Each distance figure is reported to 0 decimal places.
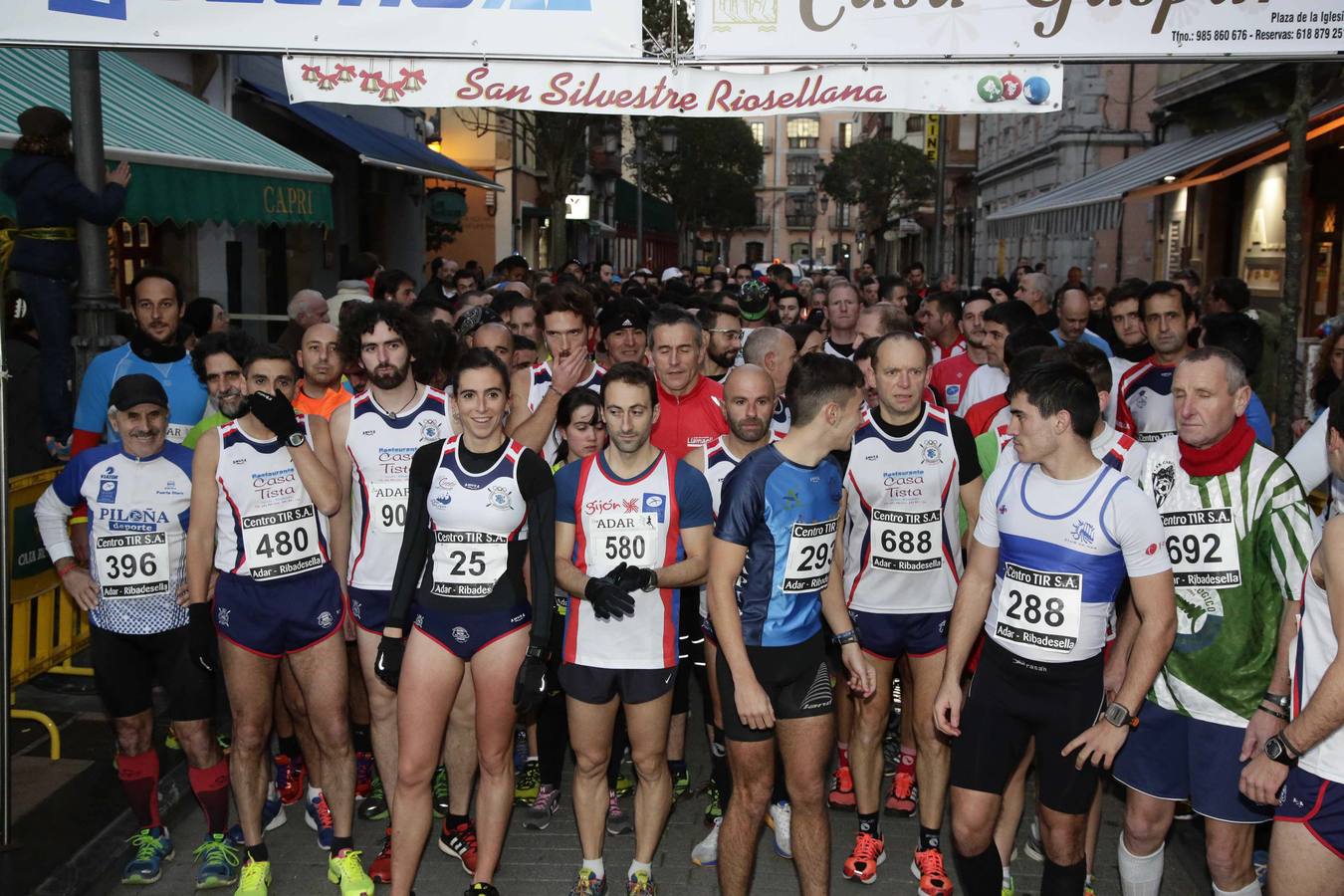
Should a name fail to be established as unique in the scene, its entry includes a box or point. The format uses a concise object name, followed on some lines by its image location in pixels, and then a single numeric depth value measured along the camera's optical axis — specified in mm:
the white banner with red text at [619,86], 6305
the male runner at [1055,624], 4242
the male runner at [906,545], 5371
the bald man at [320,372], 6109
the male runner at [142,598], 5262
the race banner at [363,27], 6242
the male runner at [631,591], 4961
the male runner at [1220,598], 4348
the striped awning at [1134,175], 17312
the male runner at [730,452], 5328
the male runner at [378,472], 5426
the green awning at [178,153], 8797
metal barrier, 6430
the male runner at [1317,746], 3543
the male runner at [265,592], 5141
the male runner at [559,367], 6027
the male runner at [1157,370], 6469
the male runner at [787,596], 4555
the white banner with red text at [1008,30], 6180
